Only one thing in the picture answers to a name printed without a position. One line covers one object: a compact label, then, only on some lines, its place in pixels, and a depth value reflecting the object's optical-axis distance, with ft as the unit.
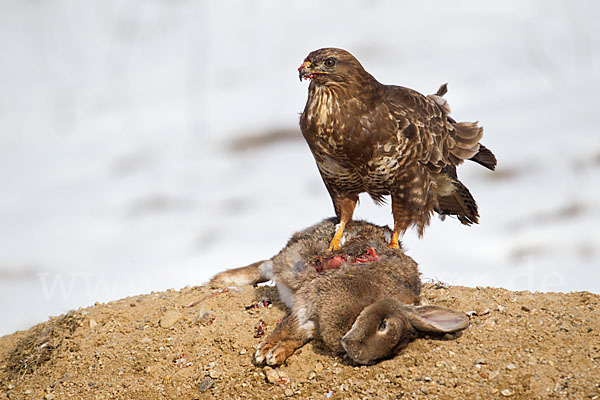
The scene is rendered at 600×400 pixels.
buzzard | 33.04
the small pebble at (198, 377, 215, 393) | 26.35
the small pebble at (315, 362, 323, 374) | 25.90
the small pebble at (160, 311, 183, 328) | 31.35
